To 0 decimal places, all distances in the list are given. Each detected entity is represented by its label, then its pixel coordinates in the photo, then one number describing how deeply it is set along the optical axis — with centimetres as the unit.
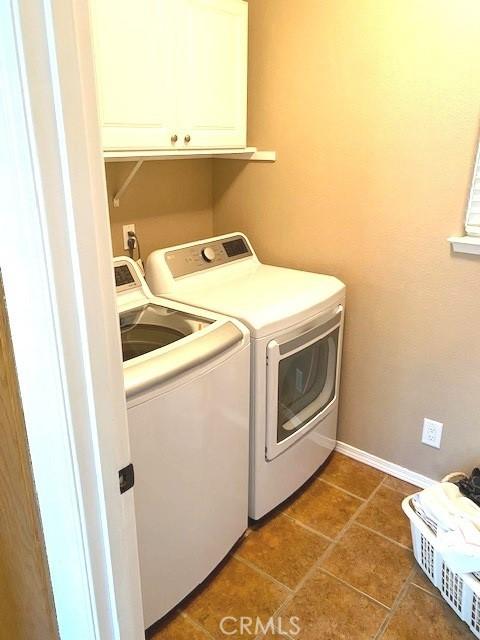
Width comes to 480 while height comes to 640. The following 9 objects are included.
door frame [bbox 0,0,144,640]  58
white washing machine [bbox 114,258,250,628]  137
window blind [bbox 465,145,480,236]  179
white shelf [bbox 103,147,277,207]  171
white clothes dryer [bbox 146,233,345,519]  179
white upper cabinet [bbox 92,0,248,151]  157
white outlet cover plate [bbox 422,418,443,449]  212
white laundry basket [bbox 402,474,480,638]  152
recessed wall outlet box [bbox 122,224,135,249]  219
